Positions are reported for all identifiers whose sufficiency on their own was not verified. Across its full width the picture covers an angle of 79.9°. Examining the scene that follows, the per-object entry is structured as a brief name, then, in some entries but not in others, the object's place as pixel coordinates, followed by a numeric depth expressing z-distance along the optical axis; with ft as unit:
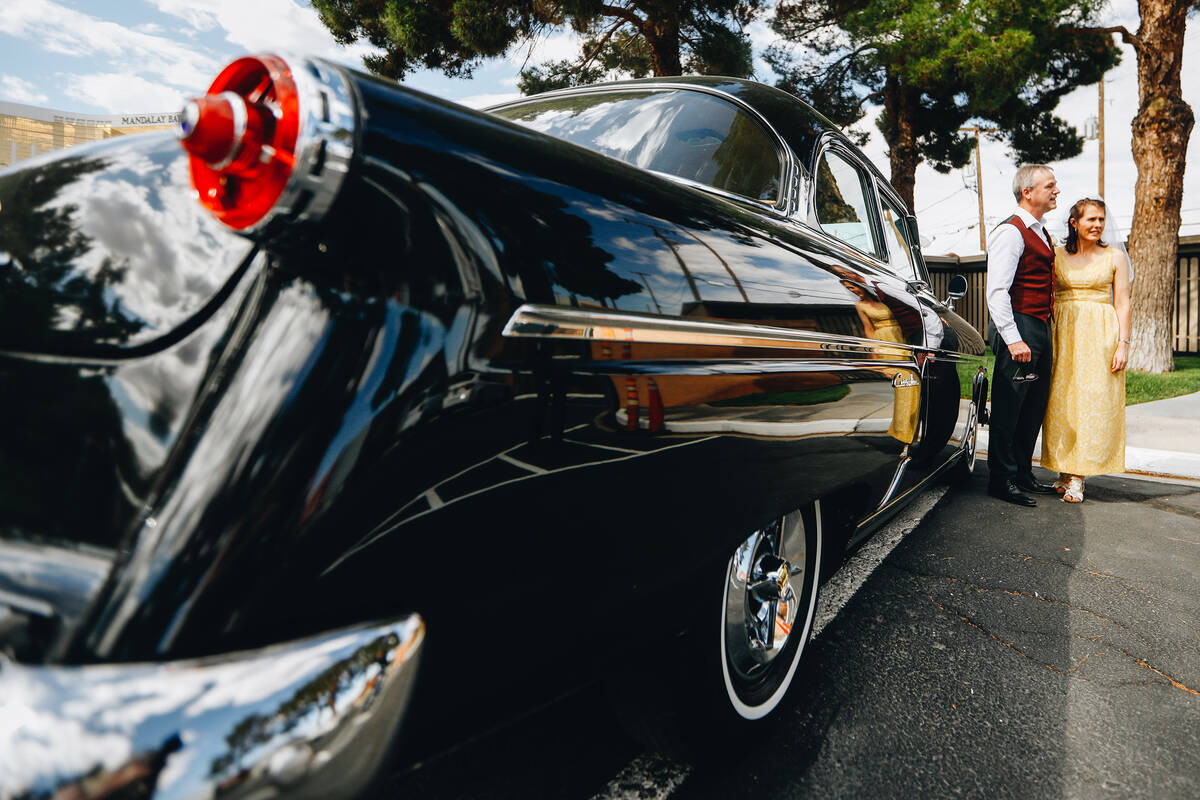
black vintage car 2.42
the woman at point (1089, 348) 13.84
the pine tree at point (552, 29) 35.40
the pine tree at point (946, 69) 34.71
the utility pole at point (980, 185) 107.04
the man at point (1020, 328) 13.37
